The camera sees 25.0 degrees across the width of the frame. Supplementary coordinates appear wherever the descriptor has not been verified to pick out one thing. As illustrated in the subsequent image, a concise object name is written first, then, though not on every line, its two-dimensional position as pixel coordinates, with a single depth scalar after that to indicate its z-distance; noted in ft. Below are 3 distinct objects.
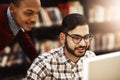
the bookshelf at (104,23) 12.78
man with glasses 5.84
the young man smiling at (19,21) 6.34
